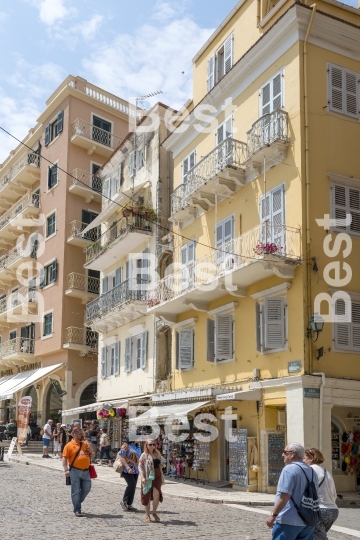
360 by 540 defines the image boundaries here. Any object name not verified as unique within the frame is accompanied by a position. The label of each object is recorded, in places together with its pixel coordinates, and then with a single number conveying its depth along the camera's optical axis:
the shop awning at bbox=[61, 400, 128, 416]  27.56
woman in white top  8.02
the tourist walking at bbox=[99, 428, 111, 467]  26.97
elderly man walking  7.16
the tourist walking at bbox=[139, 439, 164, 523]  13.06
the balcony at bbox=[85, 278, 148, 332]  28.12
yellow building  18.48
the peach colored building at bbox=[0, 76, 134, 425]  36.72
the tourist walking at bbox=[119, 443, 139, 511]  14.28
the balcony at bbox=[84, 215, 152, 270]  28.56
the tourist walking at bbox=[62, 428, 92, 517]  13.20
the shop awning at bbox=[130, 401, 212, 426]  20.81
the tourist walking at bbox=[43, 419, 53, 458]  30.18
